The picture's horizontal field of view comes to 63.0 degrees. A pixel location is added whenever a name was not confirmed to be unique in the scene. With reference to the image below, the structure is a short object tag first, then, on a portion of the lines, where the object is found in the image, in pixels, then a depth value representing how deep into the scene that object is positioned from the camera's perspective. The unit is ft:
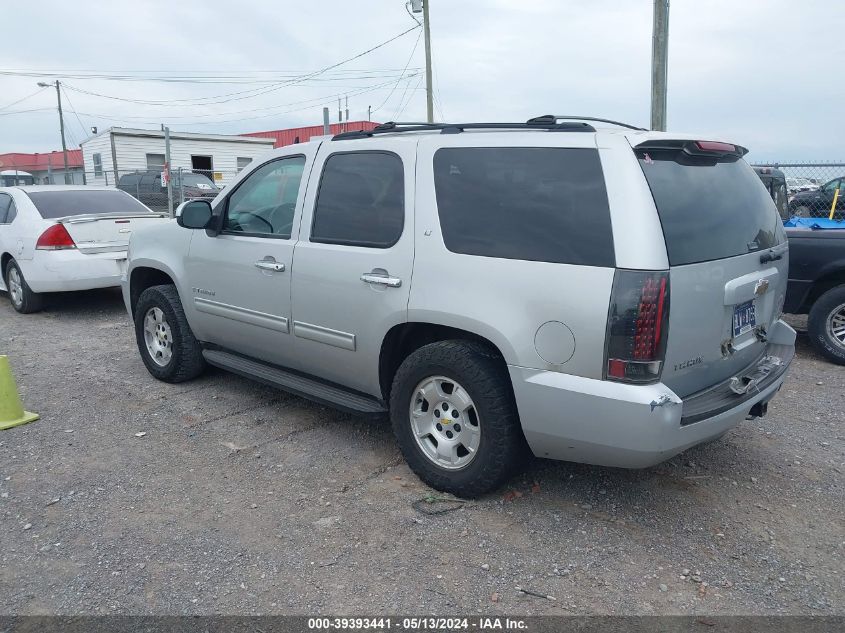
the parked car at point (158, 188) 63.31
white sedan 25.76
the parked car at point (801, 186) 49.78
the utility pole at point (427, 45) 68.33
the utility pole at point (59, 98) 149.07
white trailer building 90.43
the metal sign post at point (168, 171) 44.86
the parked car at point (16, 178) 95.24
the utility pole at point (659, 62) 31.14
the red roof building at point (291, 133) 100.92
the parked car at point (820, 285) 20.10
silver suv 9.75
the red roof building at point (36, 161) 144.34
